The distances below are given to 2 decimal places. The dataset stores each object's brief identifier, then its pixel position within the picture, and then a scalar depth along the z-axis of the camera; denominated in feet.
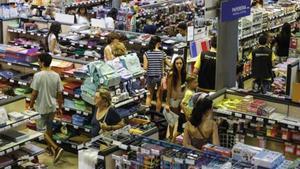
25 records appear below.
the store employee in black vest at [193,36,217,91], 34.60
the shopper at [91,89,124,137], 25.59
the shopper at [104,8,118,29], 47.16
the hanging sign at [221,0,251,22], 28.76
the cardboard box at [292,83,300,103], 26.18
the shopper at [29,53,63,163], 29.86
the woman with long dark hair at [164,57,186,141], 31.68
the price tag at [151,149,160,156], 20.00
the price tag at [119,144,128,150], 20.81
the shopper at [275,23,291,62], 47.34
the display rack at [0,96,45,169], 24.68
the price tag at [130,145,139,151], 20.56
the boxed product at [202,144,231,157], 20.03
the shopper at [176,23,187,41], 41.55
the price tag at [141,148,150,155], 20.20
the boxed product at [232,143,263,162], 19.71
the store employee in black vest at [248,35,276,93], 38.01
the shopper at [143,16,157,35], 47.26
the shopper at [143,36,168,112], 35.76
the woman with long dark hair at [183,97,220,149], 23.32
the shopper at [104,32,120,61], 36.88
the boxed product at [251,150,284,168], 18.69
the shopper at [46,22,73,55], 40.68
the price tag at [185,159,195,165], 19.36
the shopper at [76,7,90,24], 47.59
